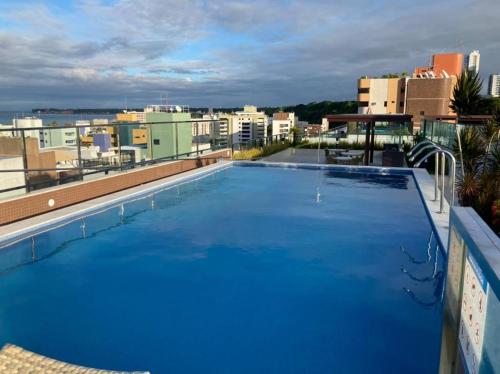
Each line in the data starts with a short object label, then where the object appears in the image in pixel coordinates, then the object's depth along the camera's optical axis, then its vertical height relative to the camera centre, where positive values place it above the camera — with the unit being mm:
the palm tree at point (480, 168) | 6969 -954
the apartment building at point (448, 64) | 61125 +8875
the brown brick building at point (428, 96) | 49094 +3295
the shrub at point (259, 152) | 13731 -1087
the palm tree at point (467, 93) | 20484 +1462
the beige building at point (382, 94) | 56969 +4056
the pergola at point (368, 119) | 13016 +107
